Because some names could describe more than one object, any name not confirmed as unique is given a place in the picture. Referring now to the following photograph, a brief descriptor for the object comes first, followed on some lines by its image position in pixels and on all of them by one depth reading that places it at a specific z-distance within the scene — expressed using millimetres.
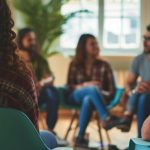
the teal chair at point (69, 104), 4969
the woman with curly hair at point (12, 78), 1873
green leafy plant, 6211
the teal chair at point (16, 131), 1744
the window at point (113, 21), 7031
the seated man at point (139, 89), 4437
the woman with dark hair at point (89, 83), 4743
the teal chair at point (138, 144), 1900
